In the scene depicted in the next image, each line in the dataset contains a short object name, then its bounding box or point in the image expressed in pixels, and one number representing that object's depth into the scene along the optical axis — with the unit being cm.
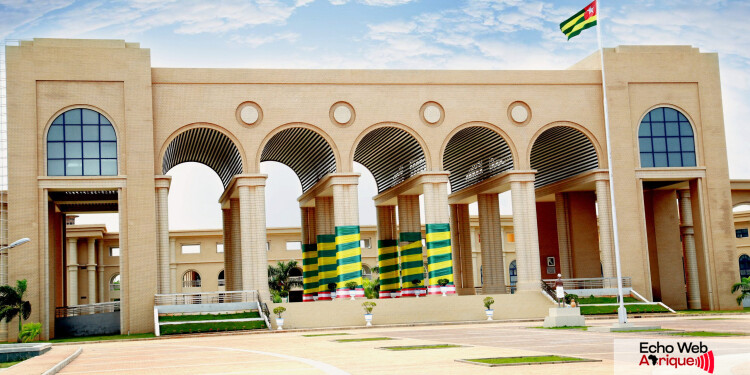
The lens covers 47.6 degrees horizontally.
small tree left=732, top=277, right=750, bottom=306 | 4665
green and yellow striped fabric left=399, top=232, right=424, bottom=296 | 5319
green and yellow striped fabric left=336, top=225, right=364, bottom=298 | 4556
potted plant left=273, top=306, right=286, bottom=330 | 3950
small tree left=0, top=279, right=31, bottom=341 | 3836
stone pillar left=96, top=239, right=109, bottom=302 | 7275
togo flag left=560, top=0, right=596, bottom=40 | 3653
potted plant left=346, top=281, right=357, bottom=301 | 4528
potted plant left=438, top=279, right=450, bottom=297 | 4647
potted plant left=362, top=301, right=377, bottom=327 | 4071
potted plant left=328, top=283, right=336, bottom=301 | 5256
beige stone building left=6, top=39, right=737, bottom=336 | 4294
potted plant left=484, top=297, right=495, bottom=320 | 4294
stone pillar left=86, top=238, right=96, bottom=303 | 7088
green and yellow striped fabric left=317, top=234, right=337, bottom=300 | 5266
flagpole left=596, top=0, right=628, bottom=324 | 3097
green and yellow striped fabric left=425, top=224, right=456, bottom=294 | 4650
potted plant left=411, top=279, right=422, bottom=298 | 5303
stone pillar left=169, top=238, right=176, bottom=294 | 7569
